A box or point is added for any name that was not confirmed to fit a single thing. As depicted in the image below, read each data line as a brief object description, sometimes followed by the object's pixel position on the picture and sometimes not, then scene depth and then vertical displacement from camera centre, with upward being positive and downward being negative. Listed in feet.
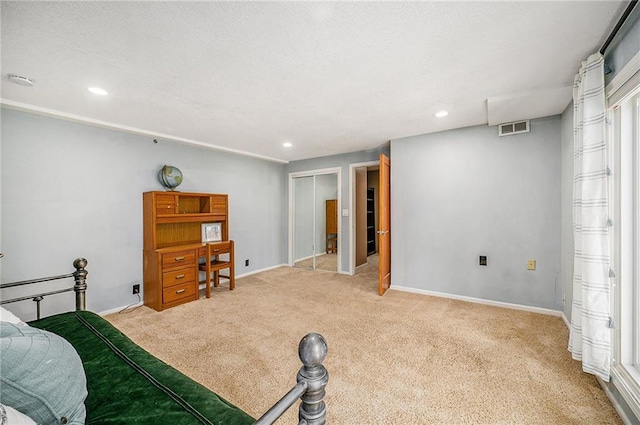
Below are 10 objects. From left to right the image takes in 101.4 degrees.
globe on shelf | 11.92 +1.63
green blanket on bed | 3.00 -2.34
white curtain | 5.49 -0.39
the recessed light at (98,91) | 7.41 +3.52
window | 5.24 -0.61
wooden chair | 12.46 -2.63
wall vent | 10.23 +3.25
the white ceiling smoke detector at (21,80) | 6.68 +3.49
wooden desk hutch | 10.91 -1.61
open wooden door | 12.27 -0.79
